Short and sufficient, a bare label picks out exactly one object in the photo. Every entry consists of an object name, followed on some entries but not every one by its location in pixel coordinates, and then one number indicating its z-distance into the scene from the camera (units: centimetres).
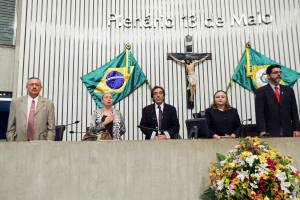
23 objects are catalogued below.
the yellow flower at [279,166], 207
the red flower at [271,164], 207
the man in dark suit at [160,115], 357
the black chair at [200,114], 341
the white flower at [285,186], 203
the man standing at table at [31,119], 320
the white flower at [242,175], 204
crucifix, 584
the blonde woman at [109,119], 335
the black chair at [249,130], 347
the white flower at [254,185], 202
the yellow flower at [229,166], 211
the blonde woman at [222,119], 333
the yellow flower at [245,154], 211
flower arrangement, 203
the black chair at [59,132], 350
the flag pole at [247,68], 589
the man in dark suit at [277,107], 314
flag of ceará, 581
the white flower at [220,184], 208
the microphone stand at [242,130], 333
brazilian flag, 575
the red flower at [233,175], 207
